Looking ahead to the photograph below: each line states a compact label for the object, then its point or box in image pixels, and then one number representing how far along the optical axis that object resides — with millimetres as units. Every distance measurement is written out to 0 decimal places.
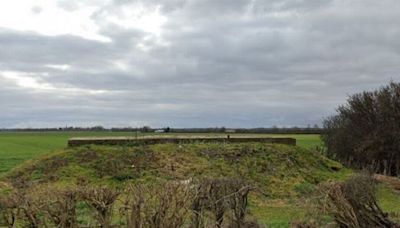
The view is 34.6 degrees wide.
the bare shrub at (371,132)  40344
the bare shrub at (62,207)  9969
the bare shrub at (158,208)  9477
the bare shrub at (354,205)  11406
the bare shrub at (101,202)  10047
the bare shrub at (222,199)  11466
